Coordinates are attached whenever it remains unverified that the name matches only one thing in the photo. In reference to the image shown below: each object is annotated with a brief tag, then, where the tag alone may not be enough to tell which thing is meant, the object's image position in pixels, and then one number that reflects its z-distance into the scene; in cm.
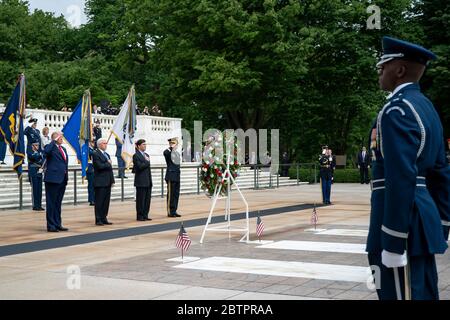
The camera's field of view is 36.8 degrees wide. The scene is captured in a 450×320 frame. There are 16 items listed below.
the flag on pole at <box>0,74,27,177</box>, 1518
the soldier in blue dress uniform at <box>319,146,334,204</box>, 2023
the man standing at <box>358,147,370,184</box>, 3384
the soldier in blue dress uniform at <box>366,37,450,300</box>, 385
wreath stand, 1168
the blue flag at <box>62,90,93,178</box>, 1764
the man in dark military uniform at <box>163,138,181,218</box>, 1633
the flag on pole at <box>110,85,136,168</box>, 2117
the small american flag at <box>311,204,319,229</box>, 1329
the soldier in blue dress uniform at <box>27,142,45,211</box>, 1844
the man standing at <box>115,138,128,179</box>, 2566
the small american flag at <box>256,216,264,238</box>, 1130
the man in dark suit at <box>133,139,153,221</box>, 1541
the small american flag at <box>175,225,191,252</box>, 916
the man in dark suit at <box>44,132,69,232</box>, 1323
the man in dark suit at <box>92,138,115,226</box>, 1446
